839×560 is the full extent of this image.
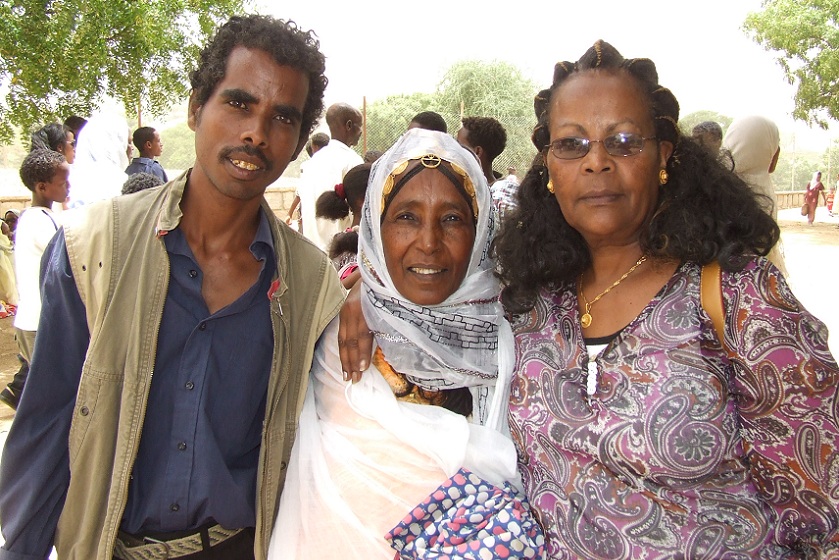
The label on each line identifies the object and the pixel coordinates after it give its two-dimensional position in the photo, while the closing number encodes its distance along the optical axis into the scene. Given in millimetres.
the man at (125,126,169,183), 6272
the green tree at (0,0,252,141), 6440
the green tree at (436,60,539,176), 19031
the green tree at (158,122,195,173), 21161
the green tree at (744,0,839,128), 16281
